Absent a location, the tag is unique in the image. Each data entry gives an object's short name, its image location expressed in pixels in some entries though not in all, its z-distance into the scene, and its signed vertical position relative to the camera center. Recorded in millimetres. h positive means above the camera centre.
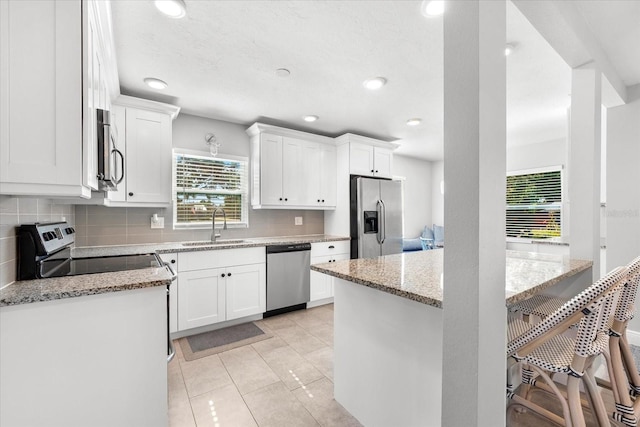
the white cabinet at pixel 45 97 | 1111 +480
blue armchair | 5500 -575
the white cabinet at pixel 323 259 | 3621 -601
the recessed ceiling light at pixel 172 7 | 1591 +1183
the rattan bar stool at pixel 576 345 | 1070 -543
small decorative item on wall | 3389 +851
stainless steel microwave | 1512 +358
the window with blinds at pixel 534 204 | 4598 +156
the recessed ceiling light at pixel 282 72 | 2362 +1196
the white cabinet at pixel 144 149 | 2623 +619
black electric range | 1442 -264
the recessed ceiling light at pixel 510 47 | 2026 +1209
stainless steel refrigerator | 3920 -49
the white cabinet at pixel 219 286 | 2768 -752
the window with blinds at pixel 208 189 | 3295 +304
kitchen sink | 3144 -336
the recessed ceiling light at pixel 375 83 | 2527 +1193
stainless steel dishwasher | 3277 -758
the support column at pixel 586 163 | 2039 +369
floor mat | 2529 -1228
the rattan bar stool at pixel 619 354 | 1374 -720
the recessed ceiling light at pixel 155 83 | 2490 +1172
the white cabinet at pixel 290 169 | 3527 +596
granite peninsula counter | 1241 -595
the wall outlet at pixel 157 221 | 3055 -82
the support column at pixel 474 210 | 878 +12
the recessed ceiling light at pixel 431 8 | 1588 +1185
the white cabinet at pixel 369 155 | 4012 +864
